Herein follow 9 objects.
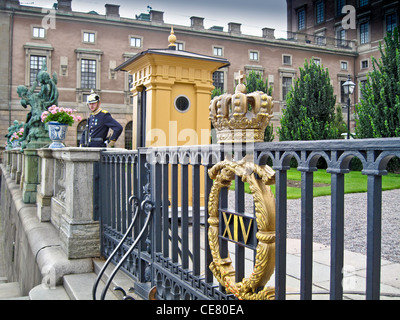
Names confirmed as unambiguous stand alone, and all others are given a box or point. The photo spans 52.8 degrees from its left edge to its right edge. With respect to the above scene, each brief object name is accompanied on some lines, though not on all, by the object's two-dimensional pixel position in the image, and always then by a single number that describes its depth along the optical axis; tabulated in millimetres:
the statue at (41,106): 10469
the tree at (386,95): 18703
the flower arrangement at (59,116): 7965
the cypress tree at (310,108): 25109
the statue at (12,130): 23447
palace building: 34031
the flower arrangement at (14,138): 20050
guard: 7172
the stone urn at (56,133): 7887
